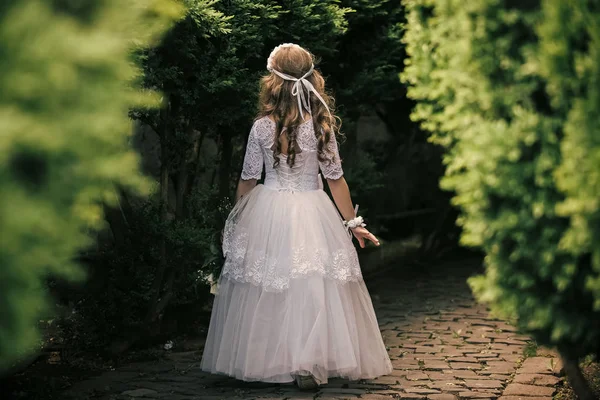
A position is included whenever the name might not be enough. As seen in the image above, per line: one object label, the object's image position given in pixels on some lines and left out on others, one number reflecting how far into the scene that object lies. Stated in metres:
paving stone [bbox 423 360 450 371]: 6.18
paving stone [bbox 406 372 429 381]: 5.88
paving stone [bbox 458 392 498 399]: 5.38
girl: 5.58
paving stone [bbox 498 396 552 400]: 5.27
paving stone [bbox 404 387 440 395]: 5.52
